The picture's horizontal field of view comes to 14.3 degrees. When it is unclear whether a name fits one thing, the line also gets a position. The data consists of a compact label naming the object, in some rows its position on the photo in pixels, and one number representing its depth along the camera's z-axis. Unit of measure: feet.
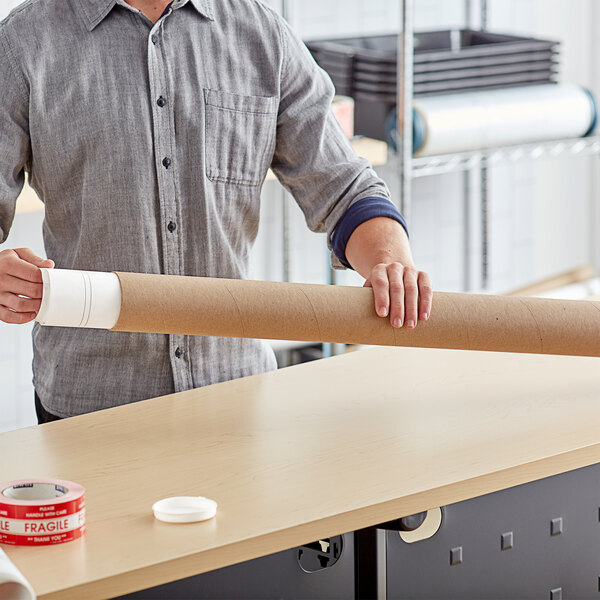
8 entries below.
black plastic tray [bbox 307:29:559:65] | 15.79
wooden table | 9.78
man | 11.34
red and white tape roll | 9.75
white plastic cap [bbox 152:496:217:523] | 9.91
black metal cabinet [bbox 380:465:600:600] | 10.55
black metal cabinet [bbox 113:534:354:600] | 10.01
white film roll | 15.64
